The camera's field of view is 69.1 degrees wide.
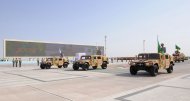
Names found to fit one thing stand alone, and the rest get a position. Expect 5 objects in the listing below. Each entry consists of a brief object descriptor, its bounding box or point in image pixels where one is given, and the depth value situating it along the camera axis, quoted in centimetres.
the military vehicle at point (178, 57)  3138
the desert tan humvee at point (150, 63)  1107
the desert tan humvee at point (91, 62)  1621
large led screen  5044
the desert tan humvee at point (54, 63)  1952
